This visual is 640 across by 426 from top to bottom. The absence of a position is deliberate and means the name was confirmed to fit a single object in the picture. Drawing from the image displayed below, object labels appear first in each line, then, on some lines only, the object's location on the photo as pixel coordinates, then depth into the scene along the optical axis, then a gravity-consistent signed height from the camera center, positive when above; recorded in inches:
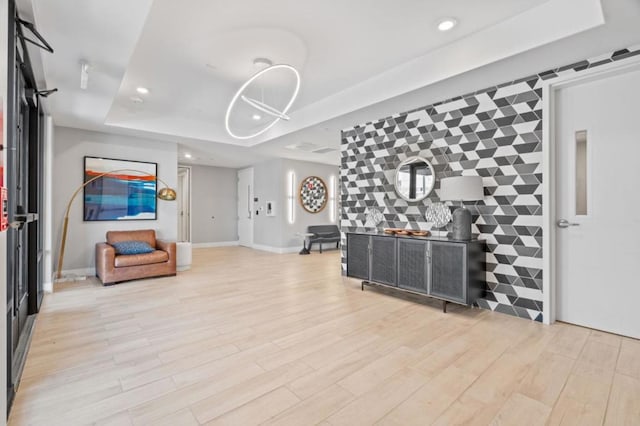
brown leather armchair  175.9 -27.3
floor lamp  191.3 +12.2
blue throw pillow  188.4 -20.4
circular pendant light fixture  132.1 +67.0
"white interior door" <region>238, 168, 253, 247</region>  358.9 +7.9
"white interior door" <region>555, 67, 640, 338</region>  105.7 +3.6
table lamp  127.5 +7.8
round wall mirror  156.3 +17.9
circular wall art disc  329.7 +21.3
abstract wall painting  209.0 +16.3
